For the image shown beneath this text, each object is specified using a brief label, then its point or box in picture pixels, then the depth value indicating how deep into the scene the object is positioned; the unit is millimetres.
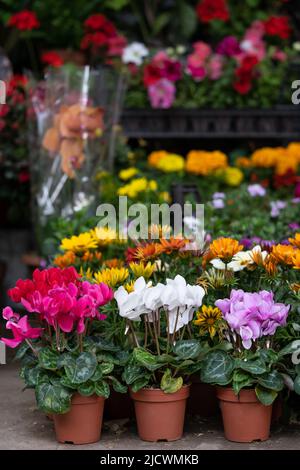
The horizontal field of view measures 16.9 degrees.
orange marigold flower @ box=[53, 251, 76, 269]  4258
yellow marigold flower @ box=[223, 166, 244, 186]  6449
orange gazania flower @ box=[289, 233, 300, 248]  3783
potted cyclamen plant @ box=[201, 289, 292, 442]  3408
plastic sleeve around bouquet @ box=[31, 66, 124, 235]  5836
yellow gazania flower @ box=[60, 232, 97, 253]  4270
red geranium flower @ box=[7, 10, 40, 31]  7176
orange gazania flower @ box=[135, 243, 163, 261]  3834
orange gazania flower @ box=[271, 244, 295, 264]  3670
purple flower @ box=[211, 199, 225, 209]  5520
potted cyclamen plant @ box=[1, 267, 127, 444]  3398
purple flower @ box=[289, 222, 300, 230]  4930
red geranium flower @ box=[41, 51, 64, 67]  7142
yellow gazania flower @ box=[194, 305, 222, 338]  3567
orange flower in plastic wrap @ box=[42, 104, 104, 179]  5801
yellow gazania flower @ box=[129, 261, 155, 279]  3695
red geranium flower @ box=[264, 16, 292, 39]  7523
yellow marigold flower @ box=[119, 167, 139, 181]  6078
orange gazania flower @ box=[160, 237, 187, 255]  3881
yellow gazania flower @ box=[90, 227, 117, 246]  4406
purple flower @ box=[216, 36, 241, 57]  7195
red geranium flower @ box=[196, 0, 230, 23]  7480
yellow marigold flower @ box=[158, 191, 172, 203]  5594
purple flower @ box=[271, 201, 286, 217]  5478
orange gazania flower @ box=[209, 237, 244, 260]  3699
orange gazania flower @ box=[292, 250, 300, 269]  3605
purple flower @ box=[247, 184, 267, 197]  5910
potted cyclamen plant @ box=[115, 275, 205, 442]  3439
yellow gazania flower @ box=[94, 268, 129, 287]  3713
